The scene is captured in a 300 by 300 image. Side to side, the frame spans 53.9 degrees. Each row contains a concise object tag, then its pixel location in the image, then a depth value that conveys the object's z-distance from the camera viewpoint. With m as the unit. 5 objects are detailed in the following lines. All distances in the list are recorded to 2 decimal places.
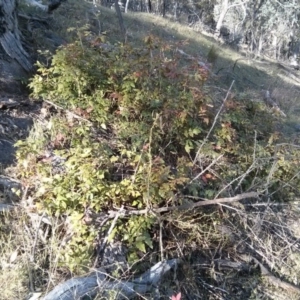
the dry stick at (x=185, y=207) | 2.53
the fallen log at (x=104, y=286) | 2.04
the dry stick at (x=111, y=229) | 2.44
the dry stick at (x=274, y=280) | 2.76
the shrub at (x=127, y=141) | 2.54
